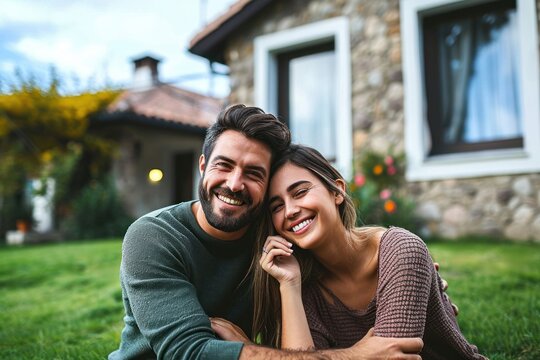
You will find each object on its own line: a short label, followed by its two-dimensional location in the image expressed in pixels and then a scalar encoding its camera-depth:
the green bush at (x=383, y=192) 6.03
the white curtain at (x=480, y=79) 6.26
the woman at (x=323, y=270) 2.08
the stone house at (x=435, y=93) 5.79
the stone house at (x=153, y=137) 11.52
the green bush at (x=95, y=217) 10.48
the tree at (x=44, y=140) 11.01
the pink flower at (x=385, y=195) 6.11
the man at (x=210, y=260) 1.81
